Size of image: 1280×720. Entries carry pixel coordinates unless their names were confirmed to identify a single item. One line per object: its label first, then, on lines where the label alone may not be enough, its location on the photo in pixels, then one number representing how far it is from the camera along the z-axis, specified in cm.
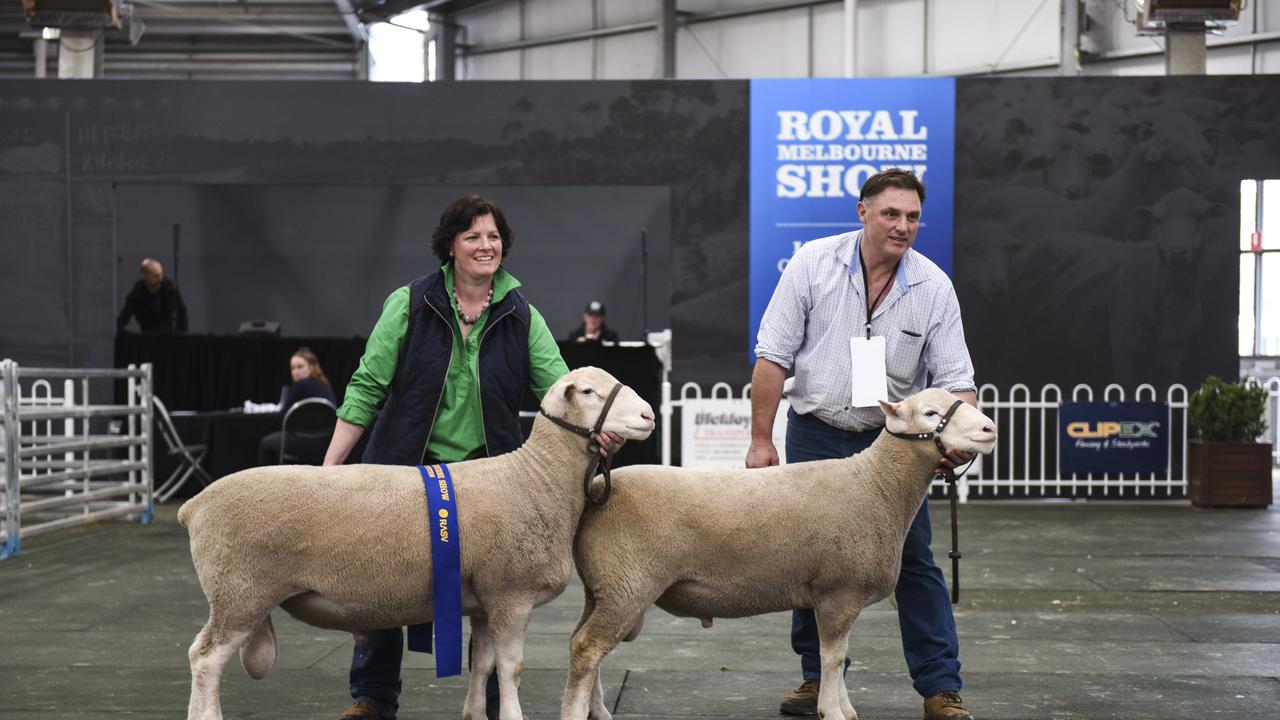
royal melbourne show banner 1279
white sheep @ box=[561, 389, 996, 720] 404
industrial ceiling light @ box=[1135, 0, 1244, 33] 1281
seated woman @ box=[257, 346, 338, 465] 1081
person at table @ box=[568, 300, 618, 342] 1359
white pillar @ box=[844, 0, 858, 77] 1845
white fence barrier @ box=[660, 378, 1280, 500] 1244
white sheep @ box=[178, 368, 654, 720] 382
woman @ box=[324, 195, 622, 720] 432
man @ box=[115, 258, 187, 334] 1310
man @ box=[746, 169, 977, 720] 456
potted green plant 1189
